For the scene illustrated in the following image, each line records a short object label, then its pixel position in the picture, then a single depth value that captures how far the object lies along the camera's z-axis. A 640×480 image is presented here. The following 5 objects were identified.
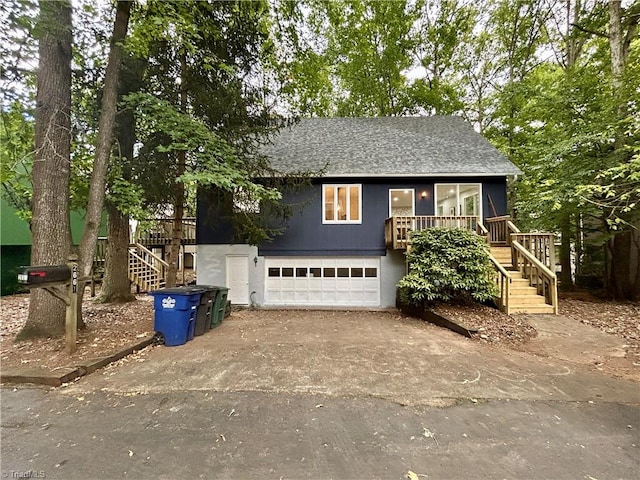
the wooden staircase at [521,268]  7.66
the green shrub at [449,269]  7.60
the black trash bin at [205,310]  6.56
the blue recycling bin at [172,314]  5.90
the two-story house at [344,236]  10.19
